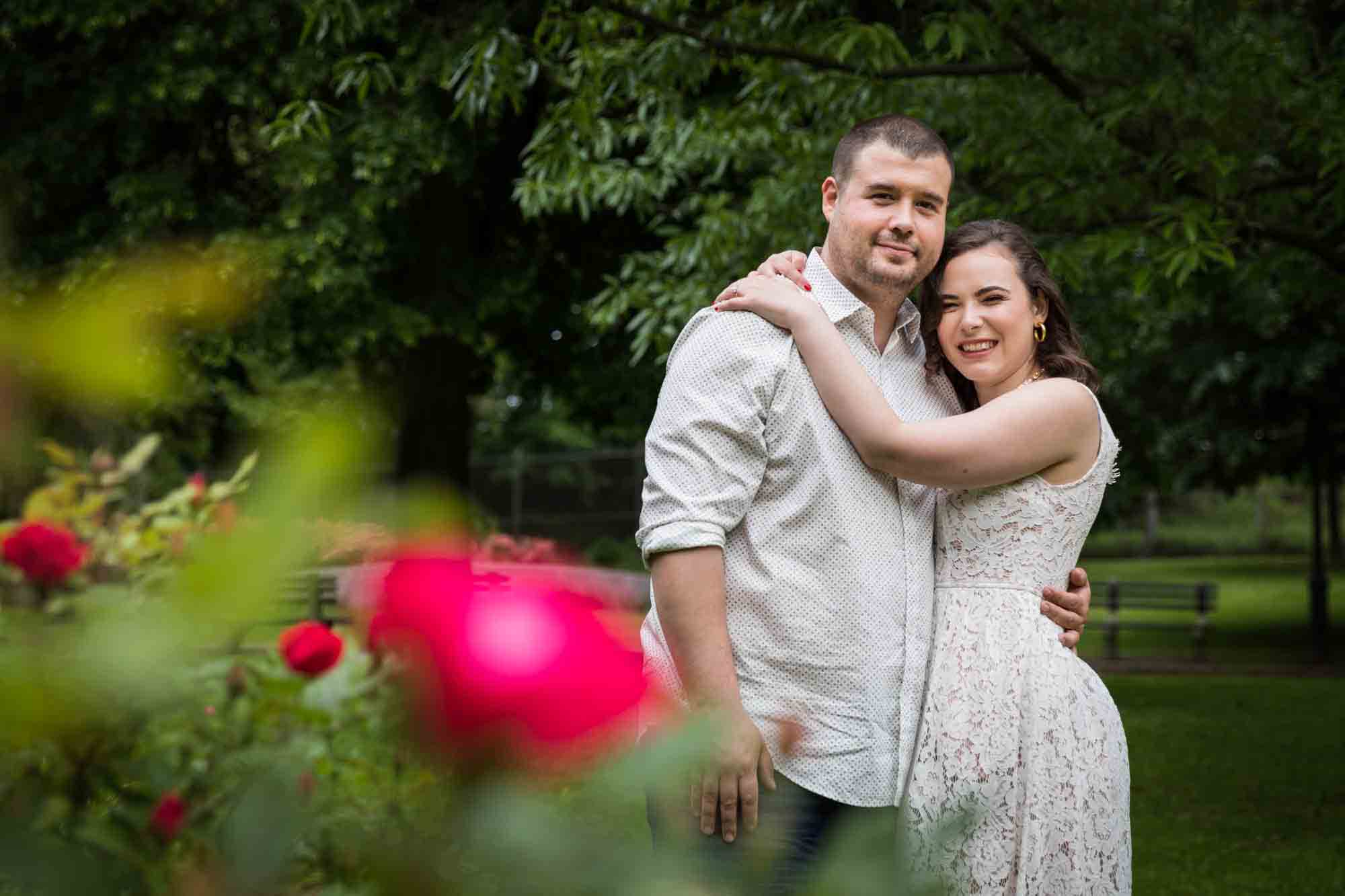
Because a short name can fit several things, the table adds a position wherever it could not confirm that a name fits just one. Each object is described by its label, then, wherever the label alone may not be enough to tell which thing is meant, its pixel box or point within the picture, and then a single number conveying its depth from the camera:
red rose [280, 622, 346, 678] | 1.15
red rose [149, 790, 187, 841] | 0.84
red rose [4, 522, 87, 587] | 0.94
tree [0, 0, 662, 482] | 13.55
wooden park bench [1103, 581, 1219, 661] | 18.42
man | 2.77
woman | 2.88
